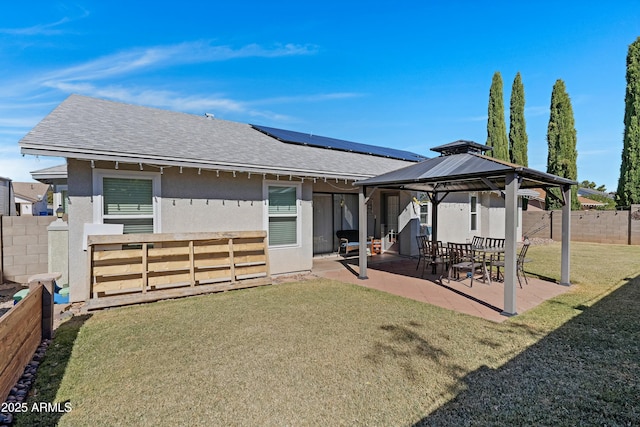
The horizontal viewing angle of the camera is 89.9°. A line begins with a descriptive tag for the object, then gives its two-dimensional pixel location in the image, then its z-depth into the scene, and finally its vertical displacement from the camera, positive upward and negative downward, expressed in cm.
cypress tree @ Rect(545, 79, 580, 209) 2098 +478
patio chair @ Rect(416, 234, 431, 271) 910 -122
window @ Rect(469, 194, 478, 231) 1600 -4
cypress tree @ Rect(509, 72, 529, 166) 2434 +651
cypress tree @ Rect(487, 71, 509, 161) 2450 +665
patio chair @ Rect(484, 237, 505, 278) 757 -125
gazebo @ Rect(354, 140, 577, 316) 567 +67
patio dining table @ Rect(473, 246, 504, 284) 803 -103
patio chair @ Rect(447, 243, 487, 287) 791 -129
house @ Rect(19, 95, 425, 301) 644 +92
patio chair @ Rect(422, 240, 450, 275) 885 -127
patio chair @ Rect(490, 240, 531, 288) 752 -125
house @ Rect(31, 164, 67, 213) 1073 +111
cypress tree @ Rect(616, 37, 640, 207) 1677 +410
